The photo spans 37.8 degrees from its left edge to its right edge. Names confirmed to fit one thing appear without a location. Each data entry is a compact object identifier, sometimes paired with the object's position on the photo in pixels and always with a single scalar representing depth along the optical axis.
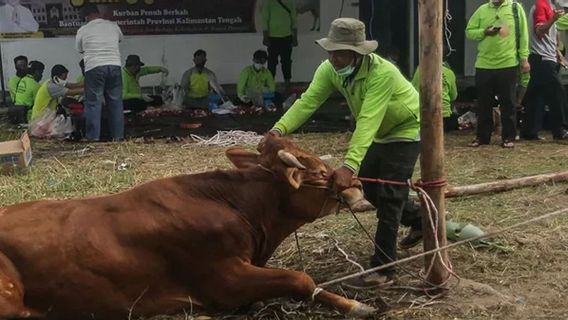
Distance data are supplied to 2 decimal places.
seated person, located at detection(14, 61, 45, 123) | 12.57
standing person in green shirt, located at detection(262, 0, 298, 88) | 14.76
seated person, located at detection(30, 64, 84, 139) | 11.68
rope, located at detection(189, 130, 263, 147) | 10.79
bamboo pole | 7.39
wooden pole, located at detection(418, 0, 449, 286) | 4.87
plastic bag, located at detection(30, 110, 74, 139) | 11.57
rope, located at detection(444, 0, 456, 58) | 10.42
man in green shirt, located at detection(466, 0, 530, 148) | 9.95
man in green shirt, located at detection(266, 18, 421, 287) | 4.87
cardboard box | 8.73
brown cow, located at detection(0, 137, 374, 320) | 4.28
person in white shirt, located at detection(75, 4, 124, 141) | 11.19
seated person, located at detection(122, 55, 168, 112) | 13.40
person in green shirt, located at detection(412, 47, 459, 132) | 10.48
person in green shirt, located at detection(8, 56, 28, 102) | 13.21
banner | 14.60
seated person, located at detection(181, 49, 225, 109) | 14.12
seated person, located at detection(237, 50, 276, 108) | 14.18
